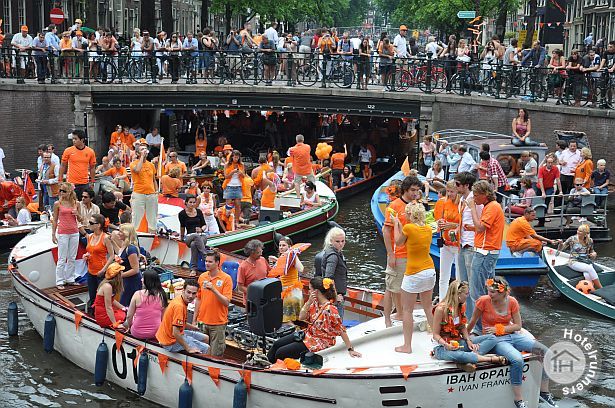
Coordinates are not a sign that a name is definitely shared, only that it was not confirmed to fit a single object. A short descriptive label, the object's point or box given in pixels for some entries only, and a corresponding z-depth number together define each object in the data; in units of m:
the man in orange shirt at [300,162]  21.00
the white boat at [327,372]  9.95
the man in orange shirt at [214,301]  11.35
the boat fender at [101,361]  12.28
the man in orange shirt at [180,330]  11.08
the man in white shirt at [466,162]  20.16
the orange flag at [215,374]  10.88
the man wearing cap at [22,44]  27.81
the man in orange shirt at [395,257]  11.47
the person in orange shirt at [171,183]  19.06
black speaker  11.16
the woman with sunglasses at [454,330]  10.13
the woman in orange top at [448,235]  13.12
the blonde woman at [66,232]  14.30
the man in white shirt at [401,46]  28.02
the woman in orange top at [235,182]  19.22
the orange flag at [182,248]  16.00
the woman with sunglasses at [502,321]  10.35
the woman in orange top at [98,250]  13.16
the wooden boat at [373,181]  25.81
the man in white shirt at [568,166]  20.67
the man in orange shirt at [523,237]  16.20
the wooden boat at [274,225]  18.02
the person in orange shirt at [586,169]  20.19
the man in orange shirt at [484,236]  12.12
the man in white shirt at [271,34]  29.20
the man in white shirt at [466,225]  12.66
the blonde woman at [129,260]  12.59
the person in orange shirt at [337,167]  26.01
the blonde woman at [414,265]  10.61
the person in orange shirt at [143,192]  17.14
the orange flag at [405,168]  21.58
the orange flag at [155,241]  16.11
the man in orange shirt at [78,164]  18.67
